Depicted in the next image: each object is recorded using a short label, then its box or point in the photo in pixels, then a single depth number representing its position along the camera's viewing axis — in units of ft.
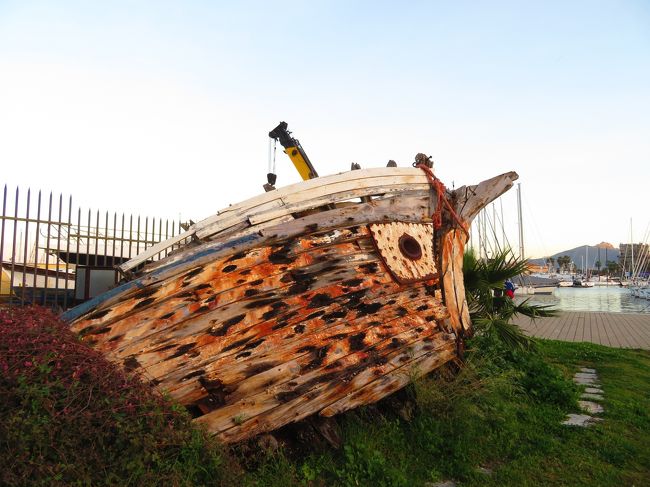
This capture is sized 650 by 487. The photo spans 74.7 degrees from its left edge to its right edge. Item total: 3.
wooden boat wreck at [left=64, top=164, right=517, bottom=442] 8.80
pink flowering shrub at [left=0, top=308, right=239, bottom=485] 6.50
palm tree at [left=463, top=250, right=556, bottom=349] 20.15
